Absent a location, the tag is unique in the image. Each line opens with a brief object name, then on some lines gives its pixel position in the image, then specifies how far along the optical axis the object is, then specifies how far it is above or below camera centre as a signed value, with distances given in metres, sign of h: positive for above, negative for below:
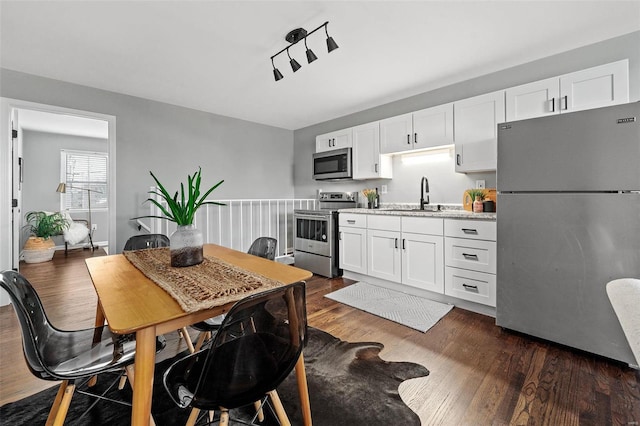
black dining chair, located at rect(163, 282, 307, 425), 0.84 -0.48
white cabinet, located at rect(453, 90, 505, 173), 2.64 +0.84
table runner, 1.03 -0.31
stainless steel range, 3.76 -0.31
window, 5.80 +0.78
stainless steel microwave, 3.96 +0.74
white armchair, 5.25 -0.35
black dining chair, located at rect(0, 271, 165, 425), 1.00 -0.59
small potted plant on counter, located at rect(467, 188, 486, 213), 2.74 +0.17
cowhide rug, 1.36 -1.01
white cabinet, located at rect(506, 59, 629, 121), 2.12 +1.02
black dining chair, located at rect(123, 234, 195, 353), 2.24 -0.23
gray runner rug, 2.44 -0.92
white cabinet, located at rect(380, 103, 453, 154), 2.98 +0.98
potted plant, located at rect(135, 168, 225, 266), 1.50 -0.12
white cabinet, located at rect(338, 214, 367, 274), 3.44 -0.38
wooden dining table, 0.87 -0.33
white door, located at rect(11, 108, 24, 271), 3.01 +0.14
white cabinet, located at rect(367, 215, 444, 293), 2.77 -0.41
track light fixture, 2.01 +1.41
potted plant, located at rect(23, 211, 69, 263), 4.57 -0.32
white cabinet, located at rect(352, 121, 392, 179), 3.64 +0.80
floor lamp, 5.45 +0.51
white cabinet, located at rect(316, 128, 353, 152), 4.03 +1.13
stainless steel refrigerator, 1.74 -0.07
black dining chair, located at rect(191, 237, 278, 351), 1.73 -0.27
